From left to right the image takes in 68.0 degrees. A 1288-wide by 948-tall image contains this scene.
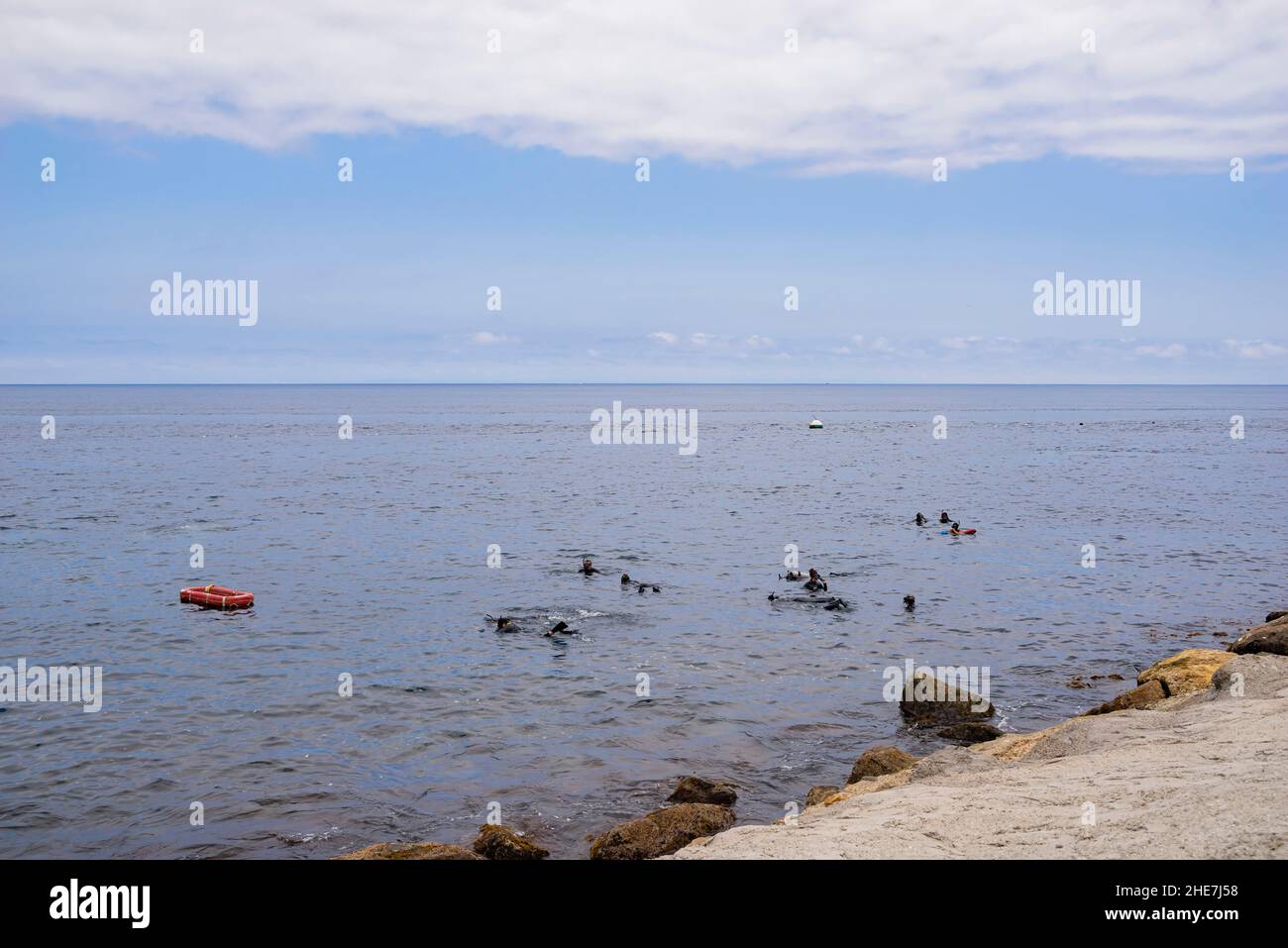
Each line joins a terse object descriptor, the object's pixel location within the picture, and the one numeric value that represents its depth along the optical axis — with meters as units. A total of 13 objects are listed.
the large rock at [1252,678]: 17.78
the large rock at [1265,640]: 22.77
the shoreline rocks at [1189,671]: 21.23
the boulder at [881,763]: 18.72
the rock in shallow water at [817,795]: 18.09
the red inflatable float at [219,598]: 36.12
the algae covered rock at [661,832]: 15.64
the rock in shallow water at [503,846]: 15.70
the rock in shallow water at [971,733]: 22.23
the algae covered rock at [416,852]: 14.83
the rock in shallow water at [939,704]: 23.88
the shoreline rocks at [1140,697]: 21.00
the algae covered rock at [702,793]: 18.92
